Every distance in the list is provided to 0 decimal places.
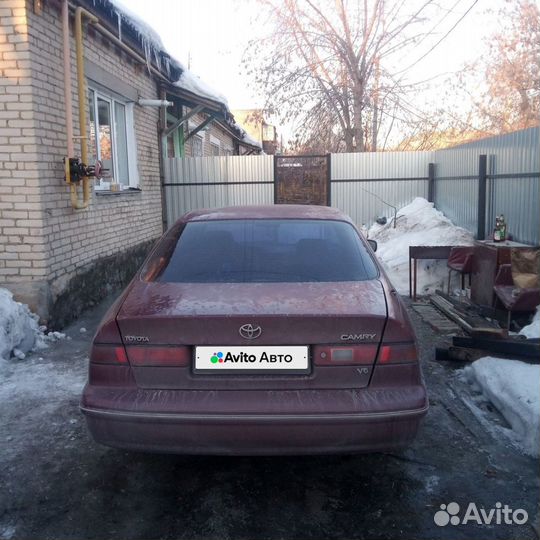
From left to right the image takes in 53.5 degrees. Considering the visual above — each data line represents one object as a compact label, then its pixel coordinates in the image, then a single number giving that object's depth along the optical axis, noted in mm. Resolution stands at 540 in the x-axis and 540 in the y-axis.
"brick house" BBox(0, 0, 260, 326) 5047
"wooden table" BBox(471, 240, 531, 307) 5449
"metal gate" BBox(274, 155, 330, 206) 12117
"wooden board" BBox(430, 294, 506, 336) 4348
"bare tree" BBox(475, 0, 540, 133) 19750
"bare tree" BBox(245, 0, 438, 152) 16266
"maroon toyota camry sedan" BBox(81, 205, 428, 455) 2279
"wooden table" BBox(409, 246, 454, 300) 6840
